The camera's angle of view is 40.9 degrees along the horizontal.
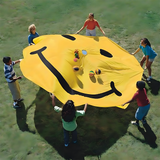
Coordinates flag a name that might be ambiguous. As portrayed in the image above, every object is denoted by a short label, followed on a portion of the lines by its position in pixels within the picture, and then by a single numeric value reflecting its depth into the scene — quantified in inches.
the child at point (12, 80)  254.4
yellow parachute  246.1
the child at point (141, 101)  225.6
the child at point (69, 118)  207.8
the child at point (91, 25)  343.7
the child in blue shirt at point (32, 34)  319.9
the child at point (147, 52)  297.4
